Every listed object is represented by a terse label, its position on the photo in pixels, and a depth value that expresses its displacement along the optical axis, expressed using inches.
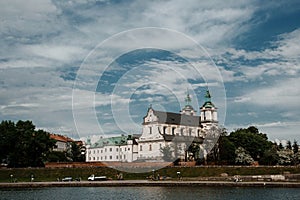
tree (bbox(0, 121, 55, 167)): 3321.9
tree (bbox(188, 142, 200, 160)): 3751.0
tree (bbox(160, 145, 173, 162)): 3809.5
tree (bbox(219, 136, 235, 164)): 3342.5
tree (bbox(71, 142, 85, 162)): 4766.2
